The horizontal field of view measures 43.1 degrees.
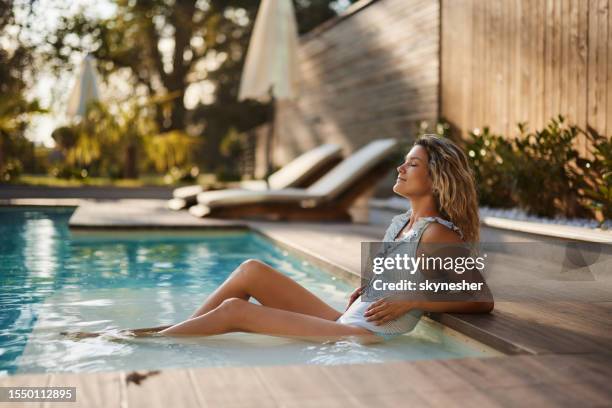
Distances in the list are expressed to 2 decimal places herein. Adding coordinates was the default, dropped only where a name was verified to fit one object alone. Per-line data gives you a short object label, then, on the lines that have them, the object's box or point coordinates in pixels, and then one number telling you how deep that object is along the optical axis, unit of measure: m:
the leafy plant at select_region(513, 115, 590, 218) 6.30
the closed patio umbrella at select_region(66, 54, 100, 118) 14.65
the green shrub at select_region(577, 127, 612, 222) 5.43
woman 2.95
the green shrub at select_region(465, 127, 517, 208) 7.13
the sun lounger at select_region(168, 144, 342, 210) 10.40
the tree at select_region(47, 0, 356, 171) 17.48
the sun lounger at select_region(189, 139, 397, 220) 8.77
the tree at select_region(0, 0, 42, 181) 14.48
